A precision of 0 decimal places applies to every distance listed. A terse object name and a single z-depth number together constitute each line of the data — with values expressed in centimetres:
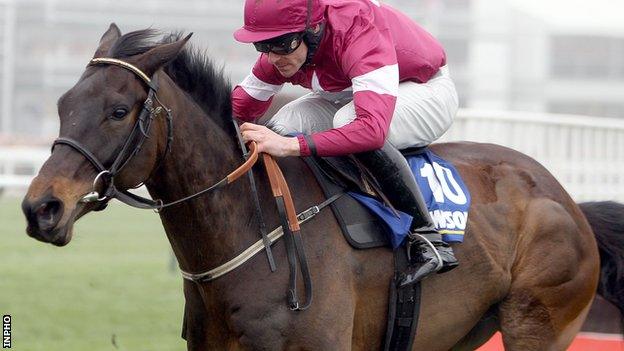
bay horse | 721
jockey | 801
